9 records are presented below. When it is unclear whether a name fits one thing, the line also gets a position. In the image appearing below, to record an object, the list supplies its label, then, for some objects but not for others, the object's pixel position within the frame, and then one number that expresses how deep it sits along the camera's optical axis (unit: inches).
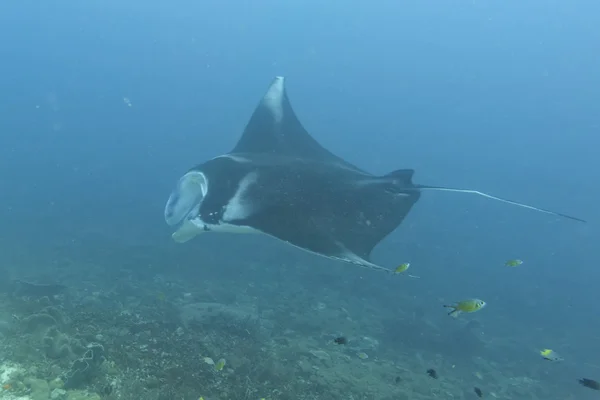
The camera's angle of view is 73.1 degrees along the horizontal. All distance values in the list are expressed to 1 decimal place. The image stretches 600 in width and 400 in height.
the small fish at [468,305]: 196.1
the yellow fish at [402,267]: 225.4
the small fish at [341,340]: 204.3
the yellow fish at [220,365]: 203.5
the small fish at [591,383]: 189.5
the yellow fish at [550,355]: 216.4
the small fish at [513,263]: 276.5
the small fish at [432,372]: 209.4
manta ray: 185.2
